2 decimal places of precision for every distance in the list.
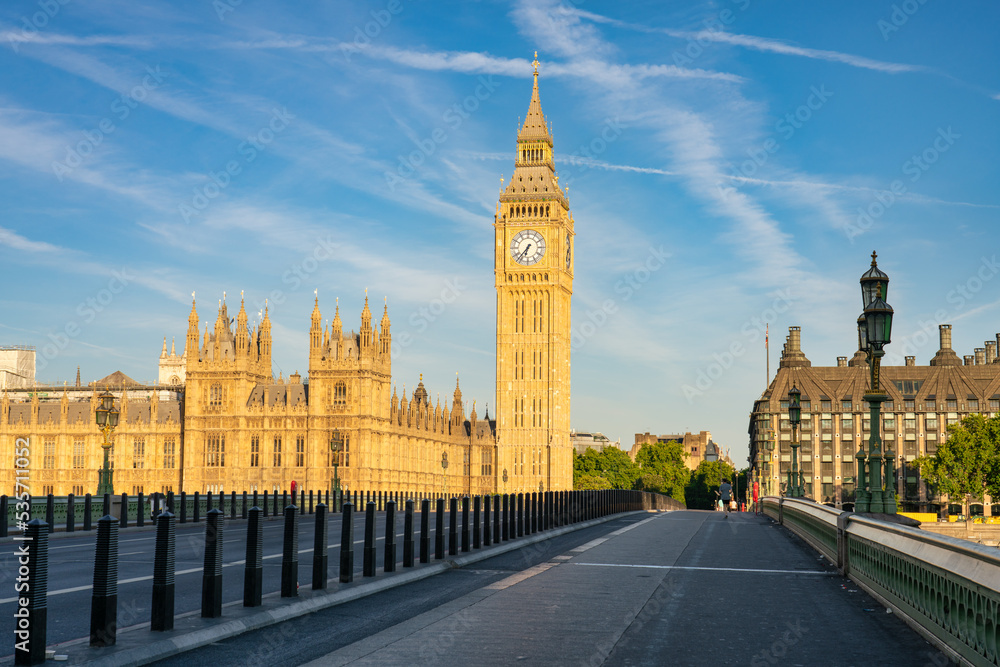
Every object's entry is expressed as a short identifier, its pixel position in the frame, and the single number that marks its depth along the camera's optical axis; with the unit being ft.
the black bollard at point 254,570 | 32.65
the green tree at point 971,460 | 316.60
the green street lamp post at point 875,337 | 55.47
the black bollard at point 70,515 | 86.74
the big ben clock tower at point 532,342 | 398.83
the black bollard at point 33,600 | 23.11
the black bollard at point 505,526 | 67.46
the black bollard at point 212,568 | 30.45
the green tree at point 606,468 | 499.51
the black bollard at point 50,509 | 84.64
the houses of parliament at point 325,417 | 331.57
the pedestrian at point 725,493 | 173.06
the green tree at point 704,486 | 558.56
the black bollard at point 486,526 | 61.93
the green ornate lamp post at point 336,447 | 170.92
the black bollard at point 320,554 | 37.18
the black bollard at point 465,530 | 57.26
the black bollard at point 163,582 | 28.07
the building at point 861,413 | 421.18
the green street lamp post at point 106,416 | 115.65
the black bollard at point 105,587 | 25.50
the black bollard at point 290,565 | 35.25
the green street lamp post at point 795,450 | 109.91
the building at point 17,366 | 444.14
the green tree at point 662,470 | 557.33
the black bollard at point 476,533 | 59.71
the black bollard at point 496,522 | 64.95
